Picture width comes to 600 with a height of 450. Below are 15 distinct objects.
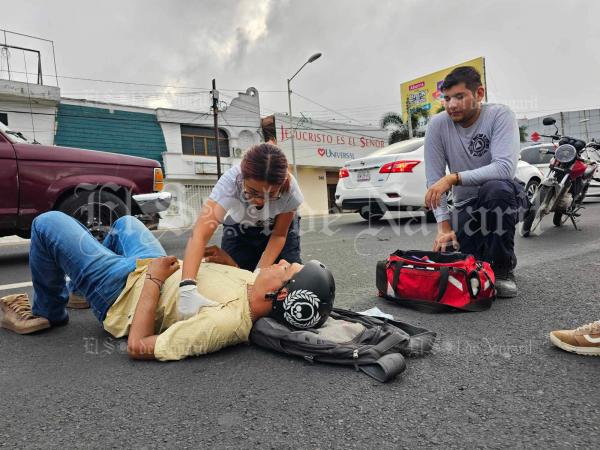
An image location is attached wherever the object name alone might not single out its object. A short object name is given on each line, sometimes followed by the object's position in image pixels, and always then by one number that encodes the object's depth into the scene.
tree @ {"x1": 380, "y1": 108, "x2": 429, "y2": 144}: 30.34
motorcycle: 5.33
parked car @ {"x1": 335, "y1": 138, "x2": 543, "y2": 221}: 6.87
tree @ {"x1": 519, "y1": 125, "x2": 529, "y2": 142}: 30.74
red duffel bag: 2.47
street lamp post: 20.19
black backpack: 1.68
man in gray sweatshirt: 2.84
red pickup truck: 4.63
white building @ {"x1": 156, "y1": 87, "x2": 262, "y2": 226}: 19.61
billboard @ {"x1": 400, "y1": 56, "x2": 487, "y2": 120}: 33.80
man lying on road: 1.85
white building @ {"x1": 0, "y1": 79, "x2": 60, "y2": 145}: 14.95
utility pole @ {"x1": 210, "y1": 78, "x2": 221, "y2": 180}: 19.17
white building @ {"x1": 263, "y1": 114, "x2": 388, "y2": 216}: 24.06
